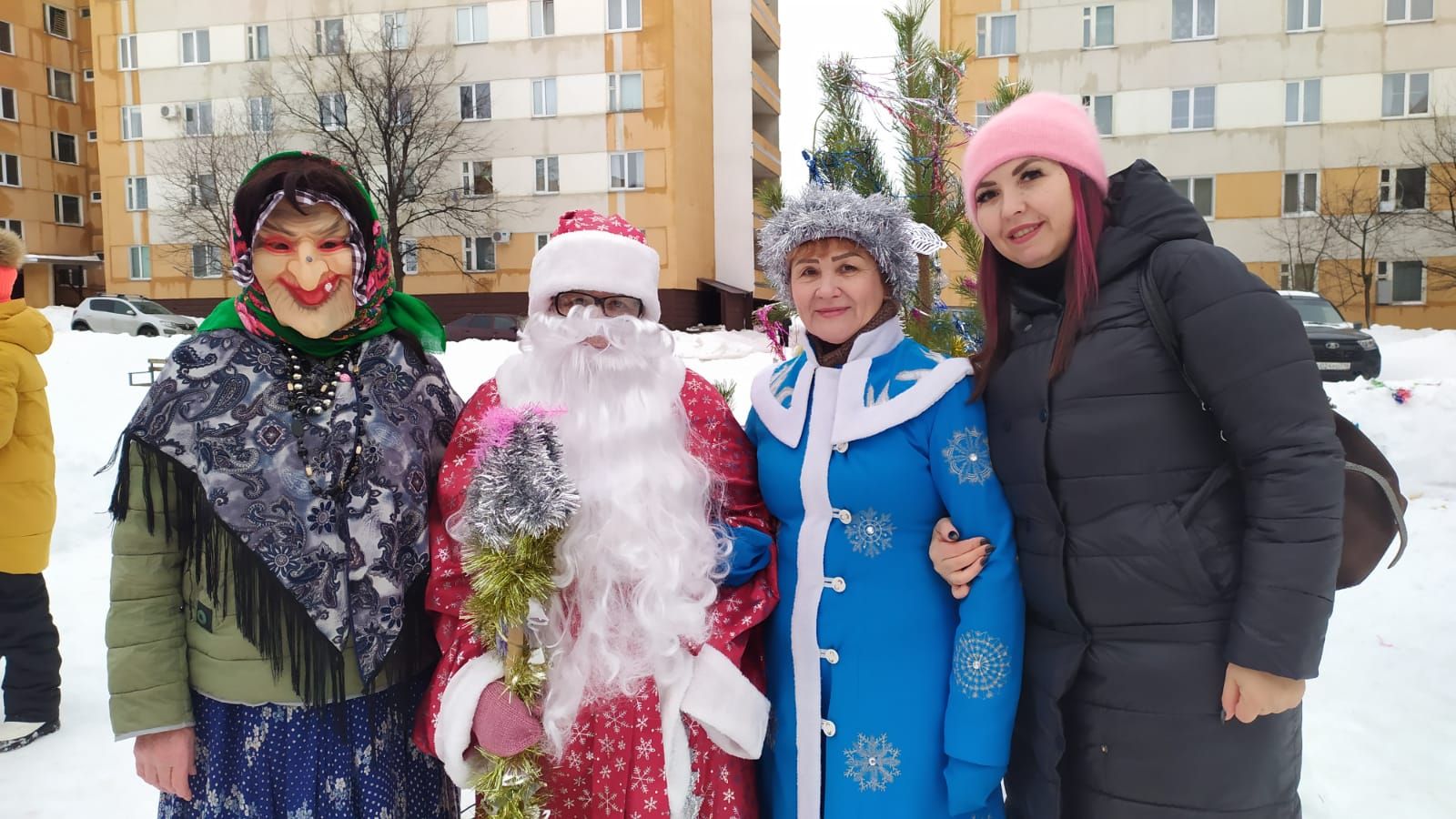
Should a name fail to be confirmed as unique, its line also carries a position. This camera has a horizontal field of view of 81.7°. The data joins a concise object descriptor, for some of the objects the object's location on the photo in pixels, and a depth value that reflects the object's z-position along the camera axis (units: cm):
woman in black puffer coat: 166
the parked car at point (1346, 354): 1173
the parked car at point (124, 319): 2067
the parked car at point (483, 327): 2097
